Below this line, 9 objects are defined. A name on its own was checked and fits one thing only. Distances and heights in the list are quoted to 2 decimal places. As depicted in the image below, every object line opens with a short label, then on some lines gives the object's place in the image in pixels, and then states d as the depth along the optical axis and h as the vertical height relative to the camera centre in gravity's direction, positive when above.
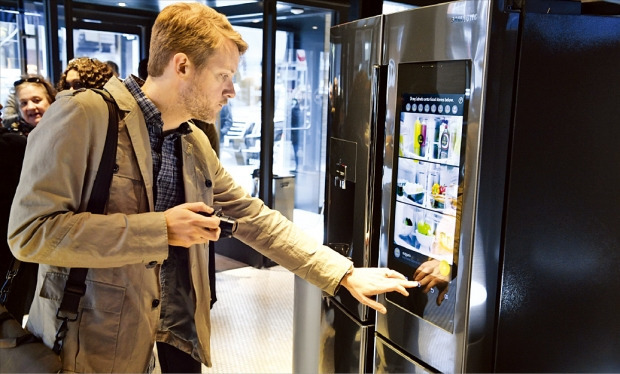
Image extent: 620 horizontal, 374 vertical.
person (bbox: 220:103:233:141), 5.59 -0.26
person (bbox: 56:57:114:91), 2.95 +0.07
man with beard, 1.34 -0.29
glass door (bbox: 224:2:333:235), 5.39 -0.10
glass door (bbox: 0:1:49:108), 4.15 +0.28
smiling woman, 3.28 -0.09
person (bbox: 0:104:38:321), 2.65 -0.49
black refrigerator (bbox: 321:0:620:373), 1.71 -0.25
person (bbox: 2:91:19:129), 3.94 -0.17
